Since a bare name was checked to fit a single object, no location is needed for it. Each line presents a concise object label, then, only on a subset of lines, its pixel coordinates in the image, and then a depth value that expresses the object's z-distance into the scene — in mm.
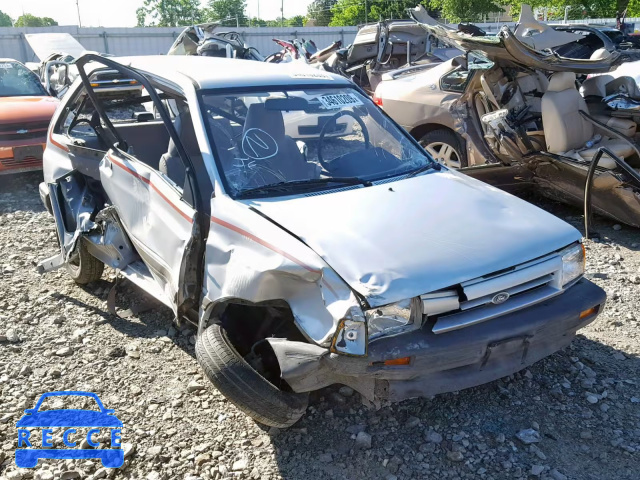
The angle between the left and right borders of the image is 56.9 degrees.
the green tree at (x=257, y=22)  71325
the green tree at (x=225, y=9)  68688
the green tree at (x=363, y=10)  49125
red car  7590
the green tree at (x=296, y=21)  74062
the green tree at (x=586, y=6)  33766
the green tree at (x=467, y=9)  40312
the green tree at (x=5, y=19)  100812
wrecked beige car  5516
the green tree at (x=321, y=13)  65625
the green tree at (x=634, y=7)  33531
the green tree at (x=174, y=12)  62000
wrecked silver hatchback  2621
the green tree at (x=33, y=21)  83394
